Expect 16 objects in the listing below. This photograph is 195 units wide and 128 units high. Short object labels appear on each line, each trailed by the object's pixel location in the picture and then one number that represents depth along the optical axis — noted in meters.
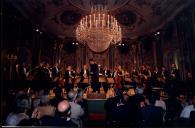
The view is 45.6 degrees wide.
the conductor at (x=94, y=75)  12.76
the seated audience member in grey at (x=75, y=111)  5.69
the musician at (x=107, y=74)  15.01
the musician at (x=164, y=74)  14.60
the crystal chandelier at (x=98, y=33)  12.79
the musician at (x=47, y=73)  13.81
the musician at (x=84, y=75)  13.84
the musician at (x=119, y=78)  14.85
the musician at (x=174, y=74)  14.75
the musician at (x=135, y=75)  15.54
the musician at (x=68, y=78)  13.64
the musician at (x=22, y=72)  13.42
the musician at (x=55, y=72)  14.89
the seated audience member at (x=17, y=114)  4.95
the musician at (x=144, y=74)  15.15
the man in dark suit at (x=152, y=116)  5.54
